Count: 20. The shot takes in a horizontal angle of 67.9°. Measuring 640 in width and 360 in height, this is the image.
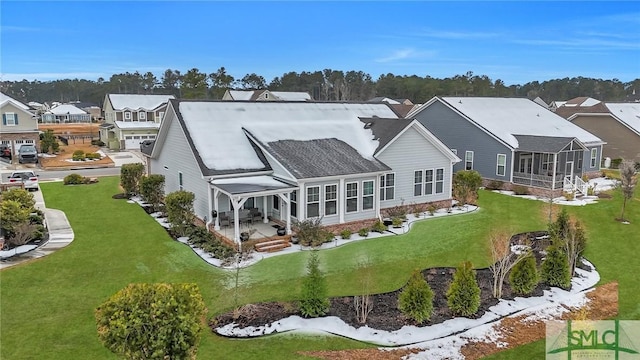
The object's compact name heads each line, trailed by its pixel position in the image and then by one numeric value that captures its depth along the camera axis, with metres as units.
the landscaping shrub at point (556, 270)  14.80
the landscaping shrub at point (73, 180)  32.38
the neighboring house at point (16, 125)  42.22
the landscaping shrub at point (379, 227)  21.03
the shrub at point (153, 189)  24.64
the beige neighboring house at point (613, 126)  40.12
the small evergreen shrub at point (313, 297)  12.52
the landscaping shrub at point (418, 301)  12.22
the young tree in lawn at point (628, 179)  22.80
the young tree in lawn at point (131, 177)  27.95
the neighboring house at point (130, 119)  55.78
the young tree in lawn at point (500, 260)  14.00
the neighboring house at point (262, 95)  69.62
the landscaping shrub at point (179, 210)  20.09
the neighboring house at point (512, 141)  30.20
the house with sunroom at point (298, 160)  19.97
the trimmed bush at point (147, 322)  7.79
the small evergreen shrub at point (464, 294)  12.74
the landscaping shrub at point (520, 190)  29.58
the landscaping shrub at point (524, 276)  14.16
